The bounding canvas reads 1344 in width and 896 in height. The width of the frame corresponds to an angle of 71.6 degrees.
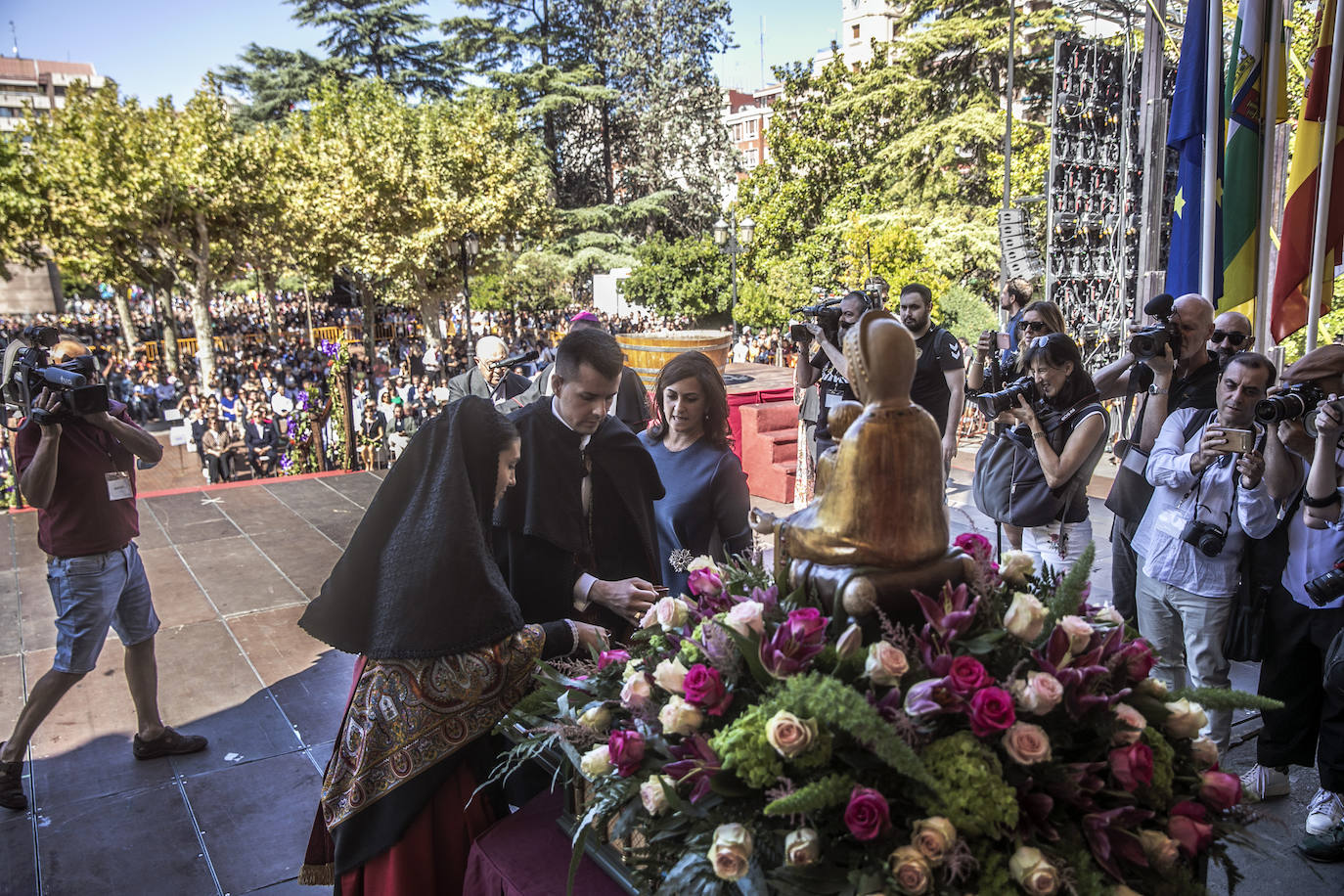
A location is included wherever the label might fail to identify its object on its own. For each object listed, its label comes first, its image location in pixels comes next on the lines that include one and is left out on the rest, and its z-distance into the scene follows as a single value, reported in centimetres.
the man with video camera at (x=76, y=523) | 384
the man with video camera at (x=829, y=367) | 544
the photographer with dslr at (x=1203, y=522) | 336
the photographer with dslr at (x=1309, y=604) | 310
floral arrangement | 146
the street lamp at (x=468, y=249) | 1703
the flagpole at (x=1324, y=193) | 496
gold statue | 167
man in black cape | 291
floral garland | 1167
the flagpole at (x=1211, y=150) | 538
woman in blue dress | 344
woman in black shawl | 226
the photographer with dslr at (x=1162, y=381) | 400
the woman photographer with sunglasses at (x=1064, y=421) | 402
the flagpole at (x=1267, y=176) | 539
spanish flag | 526
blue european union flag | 571
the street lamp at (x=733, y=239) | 2206
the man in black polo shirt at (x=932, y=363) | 571
